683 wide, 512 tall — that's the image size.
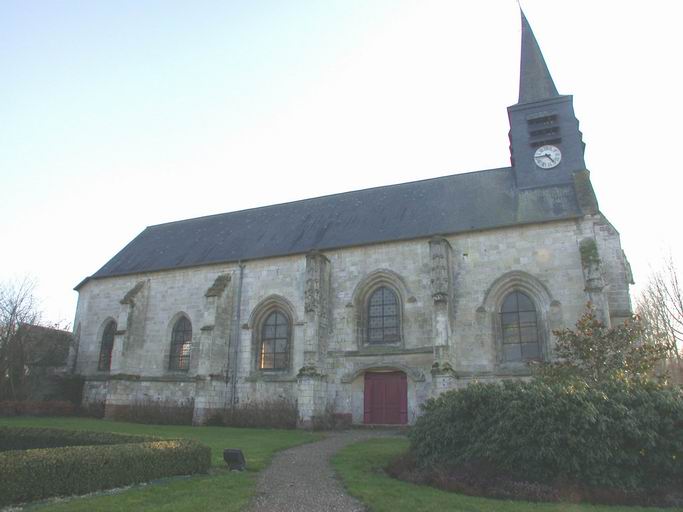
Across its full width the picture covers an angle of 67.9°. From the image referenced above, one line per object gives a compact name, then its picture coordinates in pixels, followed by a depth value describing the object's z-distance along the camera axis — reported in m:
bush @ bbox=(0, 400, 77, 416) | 22.23
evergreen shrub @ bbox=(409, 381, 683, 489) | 8.35
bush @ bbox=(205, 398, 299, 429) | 20.08
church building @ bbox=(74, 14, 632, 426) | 18.14
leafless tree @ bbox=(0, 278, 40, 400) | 24.12
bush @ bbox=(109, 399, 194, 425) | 22.00
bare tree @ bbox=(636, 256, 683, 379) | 24.16
